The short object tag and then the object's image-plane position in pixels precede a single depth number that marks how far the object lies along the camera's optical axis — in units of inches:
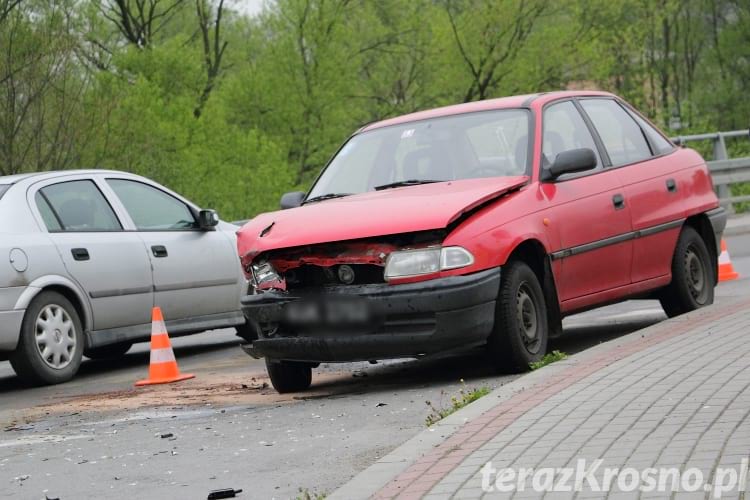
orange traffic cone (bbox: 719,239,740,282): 564.7
